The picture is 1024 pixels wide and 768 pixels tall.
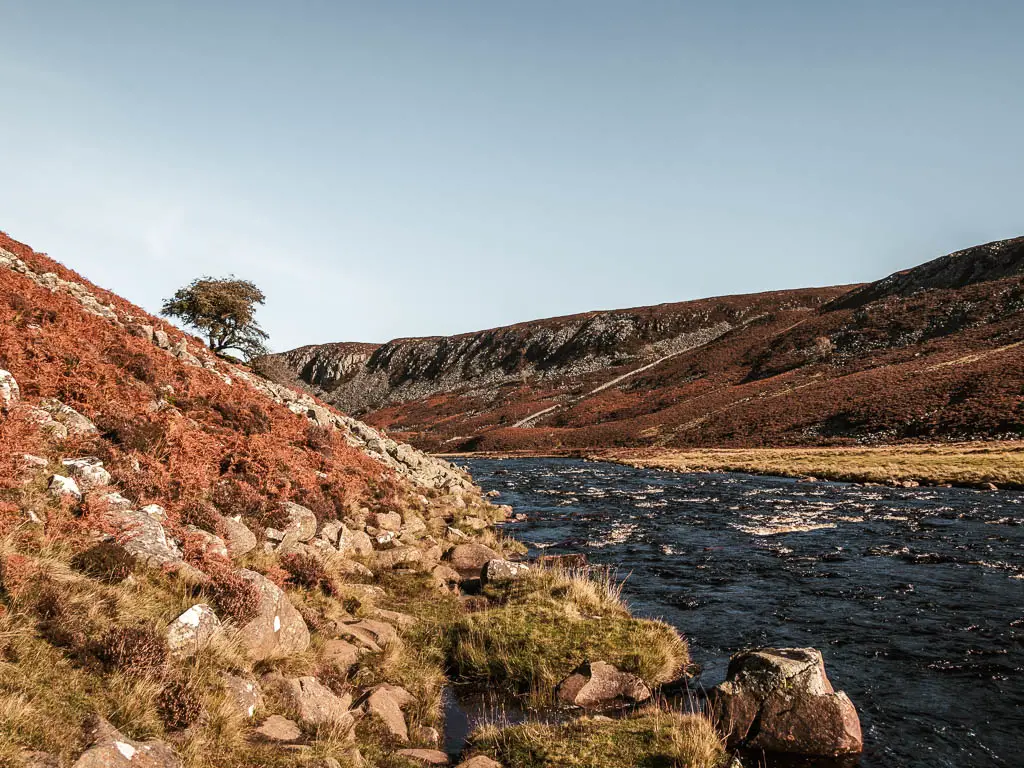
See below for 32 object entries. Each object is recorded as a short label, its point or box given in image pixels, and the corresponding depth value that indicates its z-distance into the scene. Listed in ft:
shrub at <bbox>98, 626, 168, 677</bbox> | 19.47
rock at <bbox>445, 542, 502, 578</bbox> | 52.26
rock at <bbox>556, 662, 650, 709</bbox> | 28.32
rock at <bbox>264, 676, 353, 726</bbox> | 22.26
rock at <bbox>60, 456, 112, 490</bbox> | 30.53
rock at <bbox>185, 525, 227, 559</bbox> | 30.68
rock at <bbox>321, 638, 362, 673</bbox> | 27.91
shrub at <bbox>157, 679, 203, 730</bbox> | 18.58
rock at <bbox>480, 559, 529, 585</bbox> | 45.14
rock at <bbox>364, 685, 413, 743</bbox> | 23.63
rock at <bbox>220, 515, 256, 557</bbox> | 34.39
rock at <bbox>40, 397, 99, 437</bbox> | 35.22
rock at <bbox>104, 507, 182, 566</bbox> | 26.91
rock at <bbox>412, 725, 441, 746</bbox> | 23.98
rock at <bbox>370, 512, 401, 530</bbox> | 55.36
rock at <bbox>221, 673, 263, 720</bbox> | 20.57
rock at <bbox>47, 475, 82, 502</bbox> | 27.96
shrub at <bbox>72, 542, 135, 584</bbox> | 24.50
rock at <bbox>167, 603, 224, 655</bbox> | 21.84
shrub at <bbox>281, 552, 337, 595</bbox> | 35.12
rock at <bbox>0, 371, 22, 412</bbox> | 33.09
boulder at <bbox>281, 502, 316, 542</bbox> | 41.98
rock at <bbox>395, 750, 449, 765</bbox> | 22.03
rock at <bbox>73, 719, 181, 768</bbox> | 15.11
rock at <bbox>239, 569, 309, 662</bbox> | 24.89
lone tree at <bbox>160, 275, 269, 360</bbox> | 118.93
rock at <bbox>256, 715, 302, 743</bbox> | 20.11
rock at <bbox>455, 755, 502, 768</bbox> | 21.45
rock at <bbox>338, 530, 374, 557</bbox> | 46.78
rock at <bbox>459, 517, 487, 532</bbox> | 67.23
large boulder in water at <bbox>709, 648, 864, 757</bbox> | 23.80
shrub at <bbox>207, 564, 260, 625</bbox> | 25.31
